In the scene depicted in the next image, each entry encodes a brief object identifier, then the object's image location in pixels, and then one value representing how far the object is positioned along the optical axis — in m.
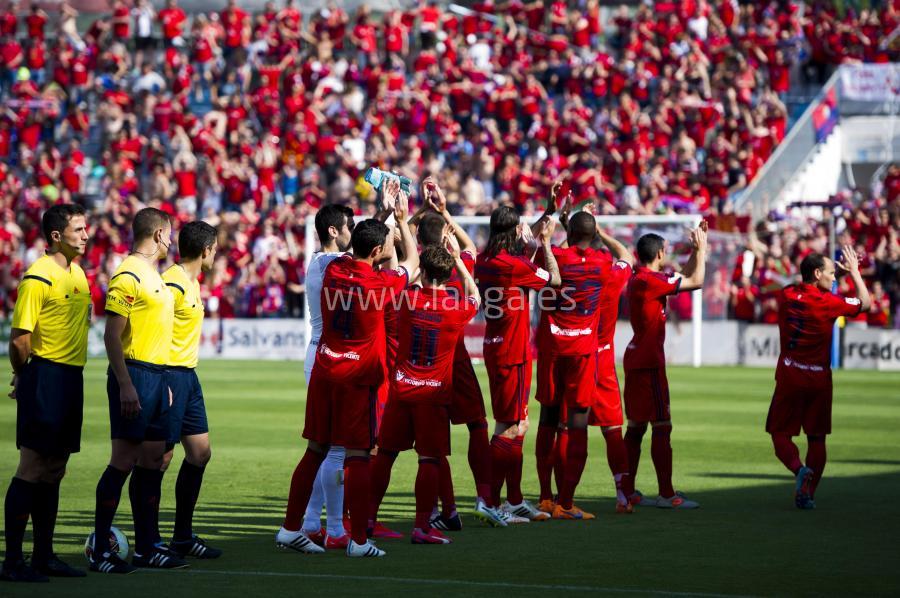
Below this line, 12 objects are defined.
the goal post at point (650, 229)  54.56
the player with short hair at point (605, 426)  21.92
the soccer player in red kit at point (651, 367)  22.78
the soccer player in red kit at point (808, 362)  23.20
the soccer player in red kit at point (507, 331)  20.61
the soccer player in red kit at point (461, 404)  19.58
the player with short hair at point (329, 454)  18.20
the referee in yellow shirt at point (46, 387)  15.85
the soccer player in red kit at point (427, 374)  18.78
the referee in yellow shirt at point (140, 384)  16.14
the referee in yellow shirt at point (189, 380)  17.09
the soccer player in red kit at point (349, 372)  17.81
